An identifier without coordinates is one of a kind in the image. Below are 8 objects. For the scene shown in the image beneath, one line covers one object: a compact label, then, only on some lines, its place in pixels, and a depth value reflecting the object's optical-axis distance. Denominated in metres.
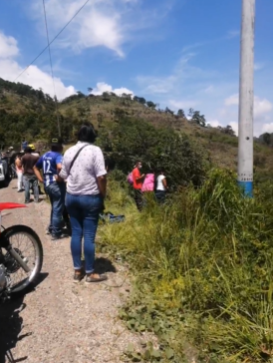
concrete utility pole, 4.48
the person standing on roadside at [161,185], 9.09
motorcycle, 3.33
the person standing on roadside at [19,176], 11.45
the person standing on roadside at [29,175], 9.00
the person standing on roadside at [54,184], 5.45
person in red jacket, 9.56
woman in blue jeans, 3.65
